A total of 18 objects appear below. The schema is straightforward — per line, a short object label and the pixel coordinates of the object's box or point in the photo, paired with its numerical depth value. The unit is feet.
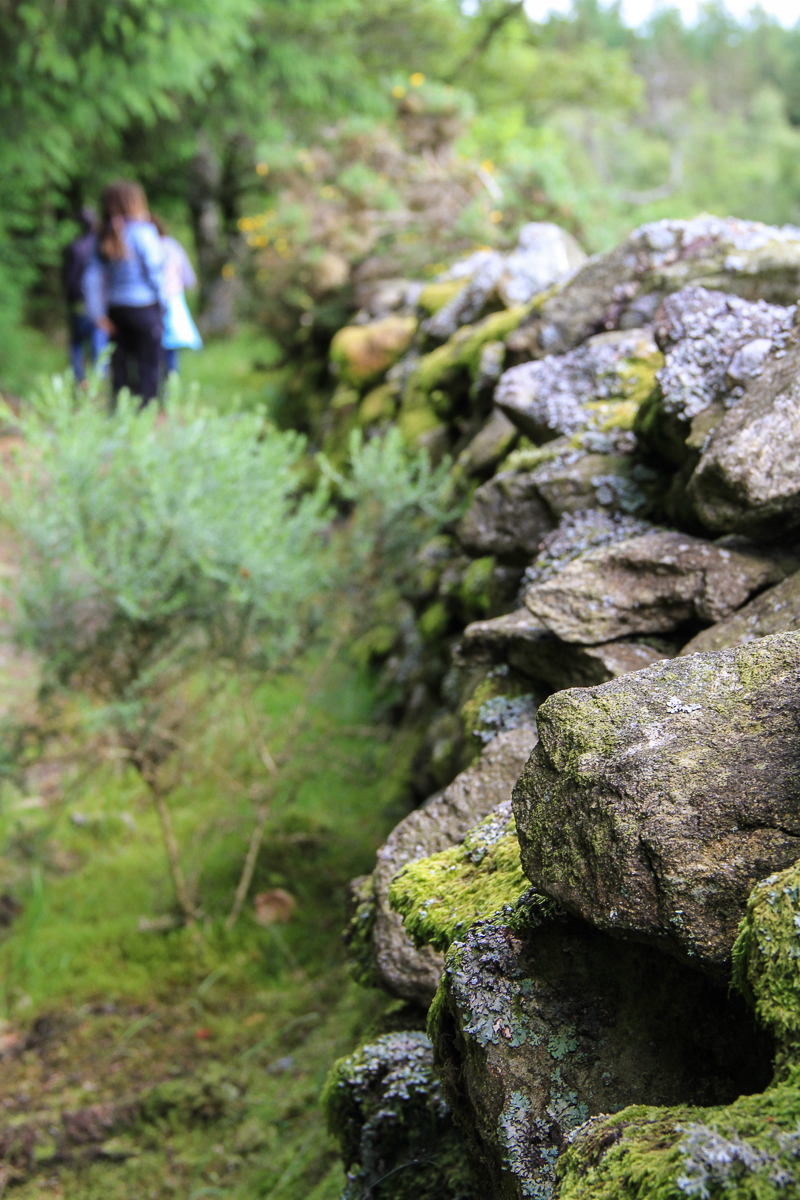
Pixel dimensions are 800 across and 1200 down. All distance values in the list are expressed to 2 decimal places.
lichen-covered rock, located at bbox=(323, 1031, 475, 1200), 6.26
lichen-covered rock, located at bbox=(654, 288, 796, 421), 8.26
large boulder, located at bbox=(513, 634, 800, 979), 4.15
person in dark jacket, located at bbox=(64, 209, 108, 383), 28.07
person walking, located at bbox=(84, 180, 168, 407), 24.68
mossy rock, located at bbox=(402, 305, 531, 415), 15.66
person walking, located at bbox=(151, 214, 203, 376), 26.68
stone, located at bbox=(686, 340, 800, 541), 6.77
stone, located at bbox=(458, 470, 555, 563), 10.21
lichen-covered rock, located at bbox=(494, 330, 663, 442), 10.98
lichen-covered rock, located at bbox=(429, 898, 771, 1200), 4.40
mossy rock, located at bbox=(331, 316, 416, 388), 24.04
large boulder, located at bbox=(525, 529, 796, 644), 7.30
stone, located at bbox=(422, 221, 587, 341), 16.97
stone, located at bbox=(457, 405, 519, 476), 13.14
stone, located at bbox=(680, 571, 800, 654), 6.43
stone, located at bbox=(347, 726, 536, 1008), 7.09
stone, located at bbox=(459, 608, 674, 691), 7.42
